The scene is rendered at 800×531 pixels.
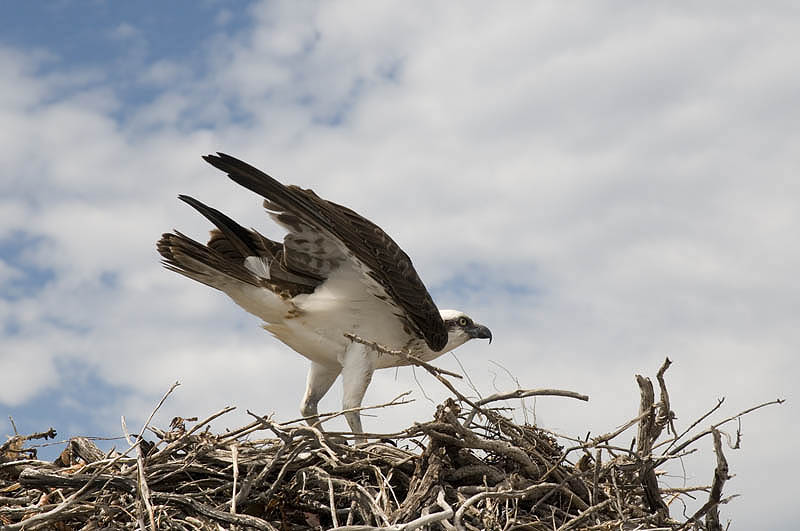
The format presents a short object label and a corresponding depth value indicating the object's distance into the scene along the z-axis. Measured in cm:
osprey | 1280
